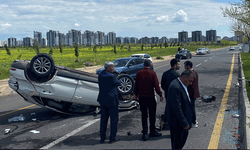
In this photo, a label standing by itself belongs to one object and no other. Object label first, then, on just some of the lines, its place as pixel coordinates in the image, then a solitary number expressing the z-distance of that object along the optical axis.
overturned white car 6.58
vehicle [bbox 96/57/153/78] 13.82
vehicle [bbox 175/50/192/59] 36.34
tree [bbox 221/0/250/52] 16.80
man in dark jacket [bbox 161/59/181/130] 5.44
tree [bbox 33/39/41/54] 48.81
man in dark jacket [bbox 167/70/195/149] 3.47
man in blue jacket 5.11
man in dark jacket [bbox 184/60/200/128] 5.50
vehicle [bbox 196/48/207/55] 50.75
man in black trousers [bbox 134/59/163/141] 5.24
